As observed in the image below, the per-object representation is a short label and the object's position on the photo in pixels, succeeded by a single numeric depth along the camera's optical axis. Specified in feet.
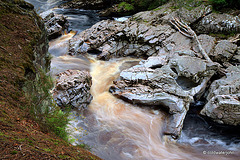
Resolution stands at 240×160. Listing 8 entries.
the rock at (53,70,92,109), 27.07
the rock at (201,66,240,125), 26.72
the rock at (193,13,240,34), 44.27
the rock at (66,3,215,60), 45.19
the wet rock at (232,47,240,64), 36.68
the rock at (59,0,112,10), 76.74
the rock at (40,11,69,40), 50.67
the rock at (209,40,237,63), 37.17
